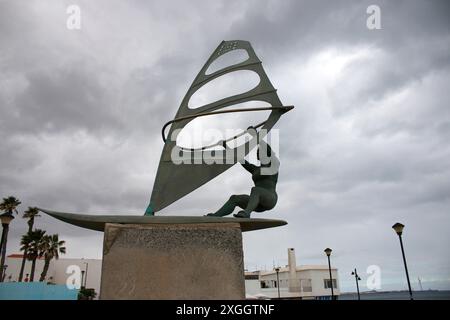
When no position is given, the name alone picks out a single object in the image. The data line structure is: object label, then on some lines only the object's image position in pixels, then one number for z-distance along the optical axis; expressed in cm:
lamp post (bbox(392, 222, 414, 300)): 1298
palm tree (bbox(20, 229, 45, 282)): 3228
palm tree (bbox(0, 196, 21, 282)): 3155
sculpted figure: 613
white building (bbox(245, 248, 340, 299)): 3903
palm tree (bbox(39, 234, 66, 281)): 3338
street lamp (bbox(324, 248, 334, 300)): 1985
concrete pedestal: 484
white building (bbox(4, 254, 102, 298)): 4453
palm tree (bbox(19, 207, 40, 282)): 3310
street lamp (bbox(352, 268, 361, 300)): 2426
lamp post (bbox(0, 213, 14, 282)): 1120
